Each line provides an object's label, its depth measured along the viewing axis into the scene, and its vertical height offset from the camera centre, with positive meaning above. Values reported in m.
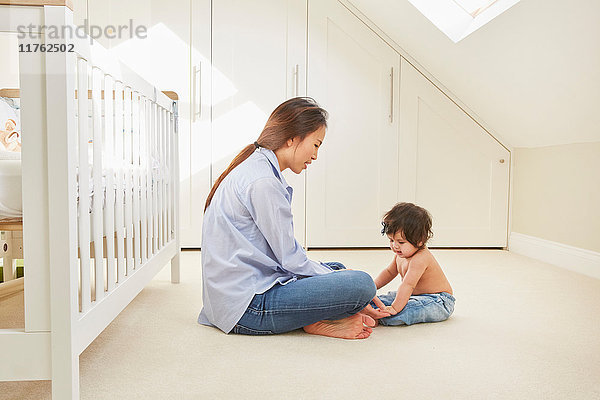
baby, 1.65 -0.29
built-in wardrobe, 3.19 +0.42
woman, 1.47 -0.23
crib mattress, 1.17 -0.02
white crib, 0.95 -0.05
